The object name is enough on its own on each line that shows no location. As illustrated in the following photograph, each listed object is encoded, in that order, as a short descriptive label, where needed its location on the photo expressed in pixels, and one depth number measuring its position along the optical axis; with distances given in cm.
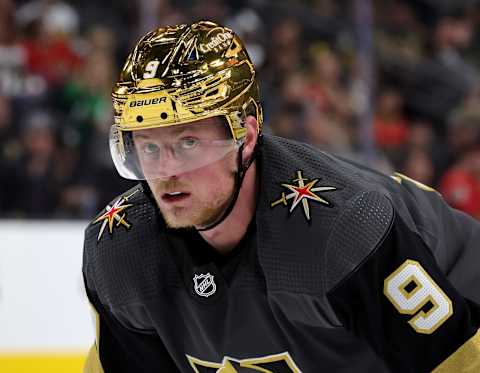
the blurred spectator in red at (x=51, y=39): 1037
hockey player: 378
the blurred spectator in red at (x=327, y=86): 1058
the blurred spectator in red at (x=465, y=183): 1017
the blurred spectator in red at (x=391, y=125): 1075
